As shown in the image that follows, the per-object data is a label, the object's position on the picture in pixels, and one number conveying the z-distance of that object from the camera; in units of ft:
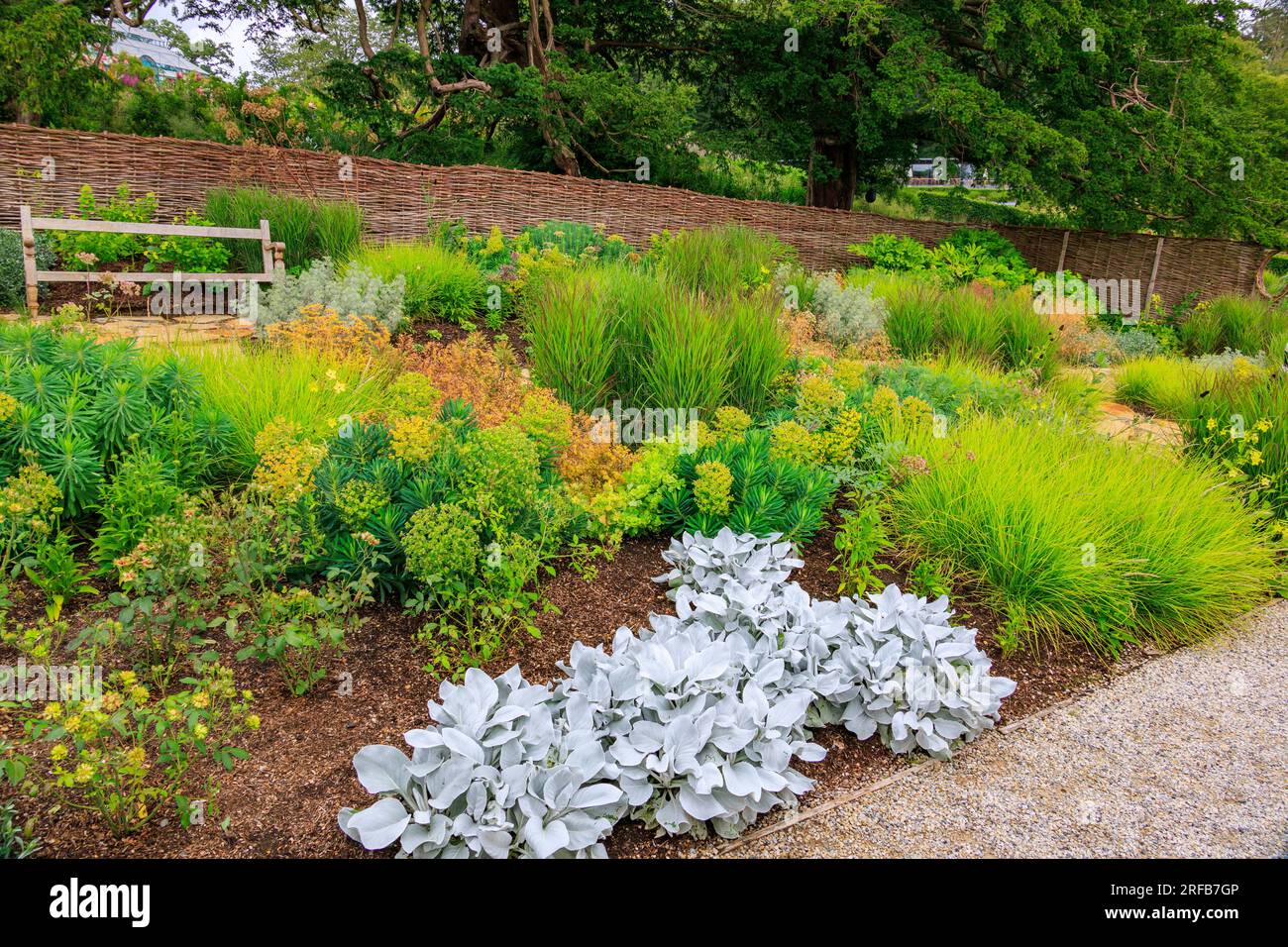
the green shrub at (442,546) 8.29
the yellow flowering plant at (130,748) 6.06
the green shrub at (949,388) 15.69
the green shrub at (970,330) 22.18
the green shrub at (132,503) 9.17
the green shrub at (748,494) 11.16
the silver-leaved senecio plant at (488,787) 6.29
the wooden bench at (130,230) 18.86
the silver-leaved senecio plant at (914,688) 8.46
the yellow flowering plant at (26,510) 8.03
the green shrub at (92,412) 9.53
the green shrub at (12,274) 19.70
